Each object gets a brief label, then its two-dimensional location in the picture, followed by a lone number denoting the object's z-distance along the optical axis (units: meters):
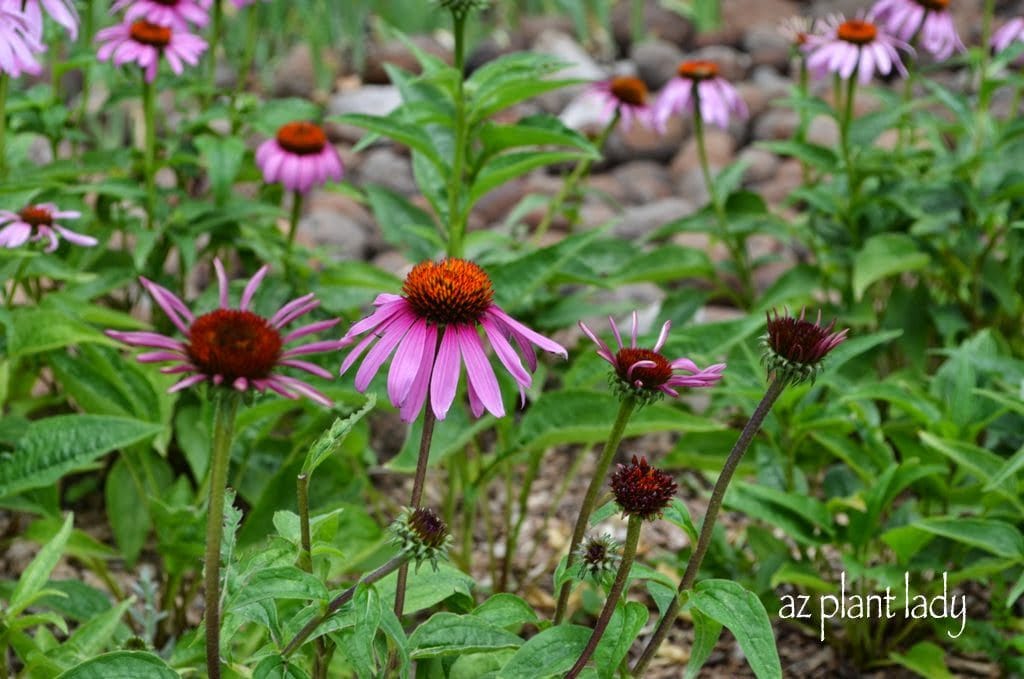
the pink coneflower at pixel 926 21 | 1.92
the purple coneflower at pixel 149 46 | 1.63
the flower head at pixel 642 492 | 1.19
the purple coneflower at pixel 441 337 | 1.20
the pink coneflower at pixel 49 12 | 1.48
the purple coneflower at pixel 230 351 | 1.14
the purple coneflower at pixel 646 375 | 1.20
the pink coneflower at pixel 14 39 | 1.42
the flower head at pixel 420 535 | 1.17
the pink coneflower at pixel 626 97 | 1.89
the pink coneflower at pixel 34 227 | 1.48
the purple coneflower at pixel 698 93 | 1.89
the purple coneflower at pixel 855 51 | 1.78
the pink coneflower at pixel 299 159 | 1.67
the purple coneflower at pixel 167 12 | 1.73
